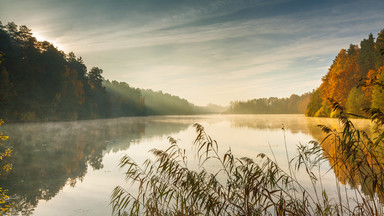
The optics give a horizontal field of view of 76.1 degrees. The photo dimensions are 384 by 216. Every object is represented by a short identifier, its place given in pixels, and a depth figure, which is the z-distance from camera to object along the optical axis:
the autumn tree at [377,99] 34.16
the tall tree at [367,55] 59.59
